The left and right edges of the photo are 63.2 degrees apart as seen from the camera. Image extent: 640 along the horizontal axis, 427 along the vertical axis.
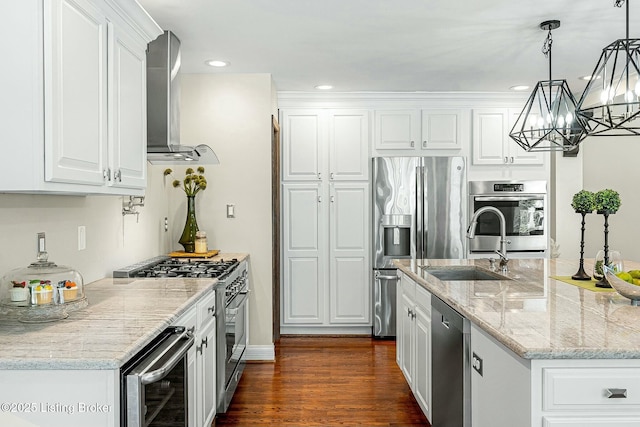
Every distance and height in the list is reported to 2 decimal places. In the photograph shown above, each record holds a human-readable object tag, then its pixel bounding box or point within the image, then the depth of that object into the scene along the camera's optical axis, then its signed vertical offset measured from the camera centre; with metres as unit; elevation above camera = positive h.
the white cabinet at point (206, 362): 2.51 -0.79
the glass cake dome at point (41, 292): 1.84 -0.31
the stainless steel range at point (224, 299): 3.01 -0.58
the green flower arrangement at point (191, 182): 4.15 +0.21
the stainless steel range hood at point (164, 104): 3.17 +0.65
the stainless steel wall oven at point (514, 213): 5.11 -0.05
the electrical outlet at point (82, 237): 2.63 -0.15
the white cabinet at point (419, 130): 5.20 +0.78
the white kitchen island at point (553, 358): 1.57 -0.48
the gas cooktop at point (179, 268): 3.06 -0.38
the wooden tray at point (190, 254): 3.92 -0.35
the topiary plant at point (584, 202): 2.68 +0.03
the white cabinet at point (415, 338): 2.81 -0.79
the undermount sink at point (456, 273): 3.51 -0.44
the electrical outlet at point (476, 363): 2.02 -0.61
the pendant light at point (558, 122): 2.80 +0.48
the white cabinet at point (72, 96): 1.66 +0.41
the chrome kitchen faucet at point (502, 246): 3.28 -0.25
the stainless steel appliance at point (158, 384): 1.52 -0.57
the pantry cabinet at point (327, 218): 5.16 -0.10
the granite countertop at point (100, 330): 1.45 -0.41
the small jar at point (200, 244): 4.06 -0.28
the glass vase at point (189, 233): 4.09 -0.20
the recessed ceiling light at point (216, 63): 4.00 +1.13
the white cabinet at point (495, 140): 5.21 +0.68
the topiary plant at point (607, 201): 2.64 +0.04
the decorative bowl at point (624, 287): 2.16 -0.33
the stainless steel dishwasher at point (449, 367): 2.19 -0.73
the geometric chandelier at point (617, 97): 2.08 +0.46
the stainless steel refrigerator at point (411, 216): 5.04 -0.08
